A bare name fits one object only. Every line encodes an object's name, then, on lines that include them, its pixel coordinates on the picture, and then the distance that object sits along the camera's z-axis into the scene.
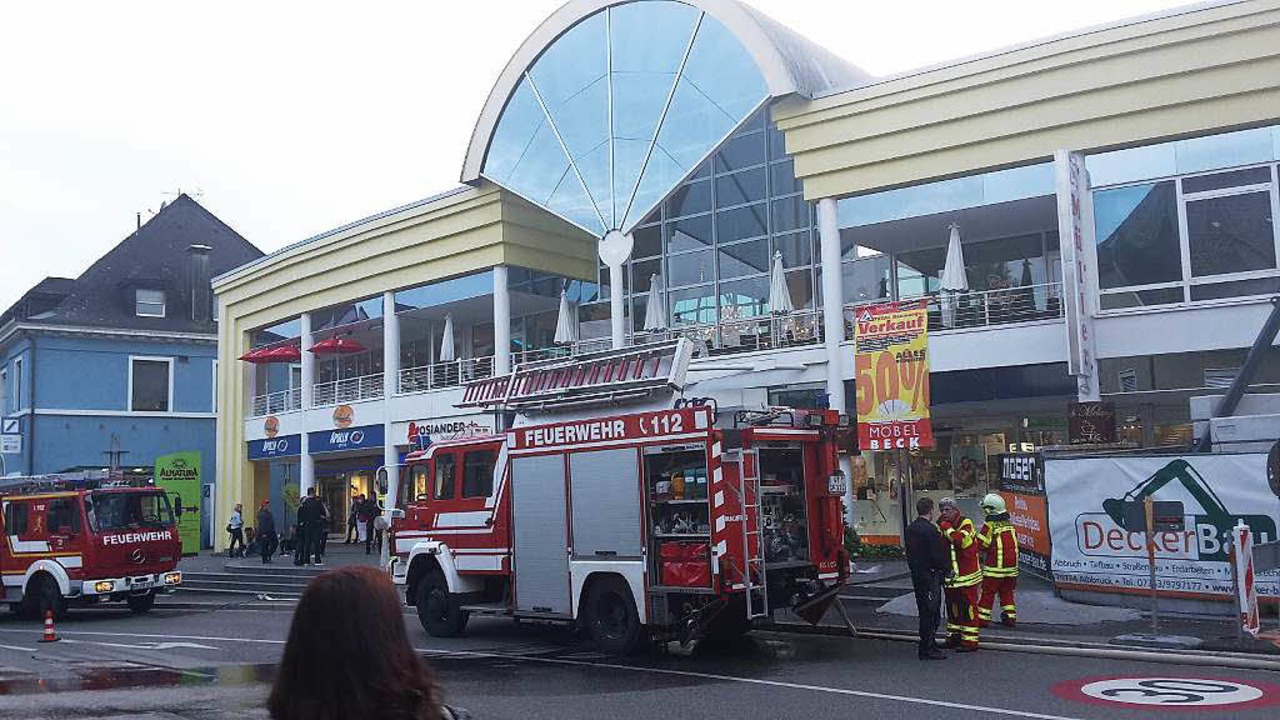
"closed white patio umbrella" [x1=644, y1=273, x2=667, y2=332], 27.20
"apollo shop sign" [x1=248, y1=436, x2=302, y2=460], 33.72
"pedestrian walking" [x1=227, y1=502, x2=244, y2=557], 30.38
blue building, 39.75
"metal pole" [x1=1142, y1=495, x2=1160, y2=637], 12.62
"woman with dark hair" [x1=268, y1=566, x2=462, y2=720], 2.57
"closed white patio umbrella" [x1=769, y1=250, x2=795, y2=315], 24.25
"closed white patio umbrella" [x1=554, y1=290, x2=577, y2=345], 28.53
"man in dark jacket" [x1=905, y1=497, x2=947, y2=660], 11.65
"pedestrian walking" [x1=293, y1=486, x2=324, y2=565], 25.30
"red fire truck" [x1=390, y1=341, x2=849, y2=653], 12.35
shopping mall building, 19.05
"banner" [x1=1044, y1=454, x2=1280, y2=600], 13.32
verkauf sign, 19.03
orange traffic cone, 16.06
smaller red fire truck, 19.67
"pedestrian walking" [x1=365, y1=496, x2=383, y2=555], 28.19
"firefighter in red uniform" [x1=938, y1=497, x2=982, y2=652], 12.18
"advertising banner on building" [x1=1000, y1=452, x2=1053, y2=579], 16.22
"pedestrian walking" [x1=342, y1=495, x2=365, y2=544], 31.29
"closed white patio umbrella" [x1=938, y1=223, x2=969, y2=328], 21.39
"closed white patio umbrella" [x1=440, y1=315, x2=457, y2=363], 30.95
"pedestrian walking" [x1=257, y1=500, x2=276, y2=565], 27.62
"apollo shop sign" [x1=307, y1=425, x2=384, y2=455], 30.78
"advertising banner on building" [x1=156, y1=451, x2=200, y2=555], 31.75
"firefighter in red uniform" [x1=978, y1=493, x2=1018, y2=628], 13.03
